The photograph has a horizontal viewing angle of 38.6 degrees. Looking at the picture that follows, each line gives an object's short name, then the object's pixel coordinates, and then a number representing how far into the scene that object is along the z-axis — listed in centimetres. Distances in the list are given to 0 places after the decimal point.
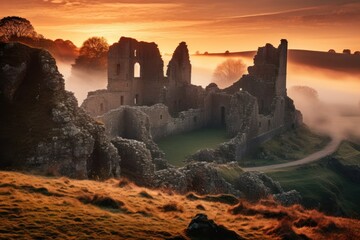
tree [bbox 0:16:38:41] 7619
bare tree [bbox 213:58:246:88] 14075
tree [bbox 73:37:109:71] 11125
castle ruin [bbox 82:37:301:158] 5856
